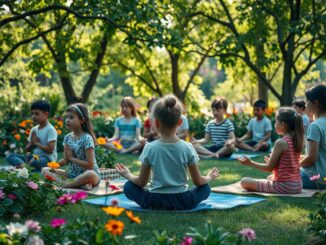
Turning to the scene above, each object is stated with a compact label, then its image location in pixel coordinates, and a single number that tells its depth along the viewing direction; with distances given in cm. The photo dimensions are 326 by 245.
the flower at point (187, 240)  323
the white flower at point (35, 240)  334
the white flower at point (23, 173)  561
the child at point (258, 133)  1340
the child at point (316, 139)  751
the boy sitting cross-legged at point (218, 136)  1202
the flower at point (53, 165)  570
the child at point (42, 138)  944
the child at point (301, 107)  1245
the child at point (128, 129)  1299
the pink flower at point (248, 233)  340
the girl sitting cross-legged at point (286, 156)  734
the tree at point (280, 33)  1484
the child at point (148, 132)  1309
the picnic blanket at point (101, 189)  737
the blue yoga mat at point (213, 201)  633
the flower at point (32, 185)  524
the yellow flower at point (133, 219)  335
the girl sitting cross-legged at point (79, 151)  781
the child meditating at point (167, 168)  612
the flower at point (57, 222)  341
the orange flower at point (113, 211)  325
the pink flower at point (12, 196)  537
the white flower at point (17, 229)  337
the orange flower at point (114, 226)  320
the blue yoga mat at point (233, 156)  1231
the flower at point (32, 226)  338
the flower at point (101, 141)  920
